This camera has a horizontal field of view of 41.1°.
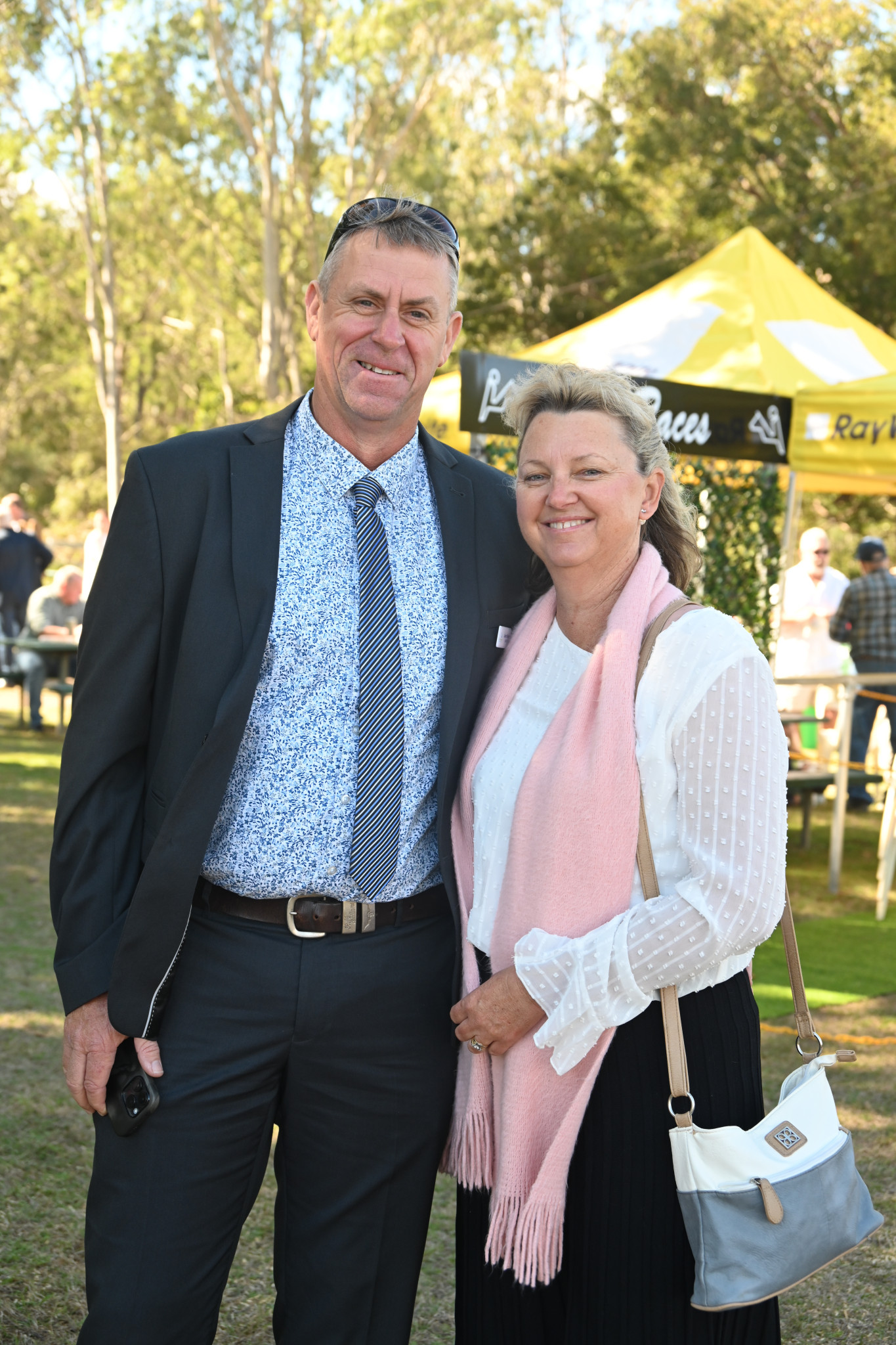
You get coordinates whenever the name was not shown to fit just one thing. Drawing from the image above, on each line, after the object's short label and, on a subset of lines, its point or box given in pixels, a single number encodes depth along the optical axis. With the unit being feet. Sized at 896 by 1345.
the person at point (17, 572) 44.55
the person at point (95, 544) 44.14
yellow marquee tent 23.08
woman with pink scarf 6.31
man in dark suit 6.50
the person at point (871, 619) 29.68
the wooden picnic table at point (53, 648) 36.76
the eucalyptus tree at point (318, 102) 51.60
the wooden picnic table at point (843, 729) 22.45
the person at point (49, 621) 38.55
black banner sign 20.63
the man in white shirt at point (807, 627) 31.86
